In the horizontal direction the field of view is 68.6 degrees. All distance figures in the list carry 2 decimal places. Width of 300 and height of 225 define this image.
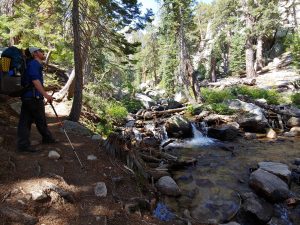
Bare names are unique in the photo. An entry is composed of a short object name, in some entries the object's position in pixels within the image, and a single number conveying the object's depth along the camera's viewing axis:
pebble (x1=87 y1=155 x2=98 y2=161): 4.77
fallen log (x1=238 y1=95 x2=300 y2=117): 12.88
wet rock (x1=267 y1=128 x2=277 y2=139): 10.97
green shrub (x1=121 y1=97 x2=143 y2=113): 17.32
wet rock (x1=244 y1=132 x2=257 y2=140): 10.97
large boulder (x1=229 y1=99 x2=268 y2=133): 11.68
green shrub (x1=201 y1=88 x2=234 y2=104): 16.39
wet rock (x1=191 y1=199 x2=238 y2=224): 4.98
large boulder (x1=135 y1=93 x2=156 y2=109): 18.94
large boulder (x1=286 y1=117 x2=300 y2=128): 12.05
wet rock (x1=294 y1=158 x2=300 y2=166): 7.74
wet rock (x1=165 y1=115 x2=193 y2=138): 11.09
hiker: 4.38
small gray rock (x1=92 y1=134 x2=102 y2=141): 5.90
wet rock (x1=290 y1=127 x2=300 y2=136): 11.23
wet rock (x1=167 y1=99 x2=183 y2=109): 16.35
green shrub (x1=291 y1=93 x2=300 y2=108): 15.24
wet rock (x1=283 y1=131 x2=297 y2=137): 11.04
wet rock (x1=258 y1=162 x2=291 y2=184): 6.27
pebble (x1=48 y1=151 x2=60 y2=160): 4.40
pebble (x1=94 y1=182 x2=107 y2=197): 3.87
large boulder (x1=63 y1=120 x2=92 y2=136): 6.31
